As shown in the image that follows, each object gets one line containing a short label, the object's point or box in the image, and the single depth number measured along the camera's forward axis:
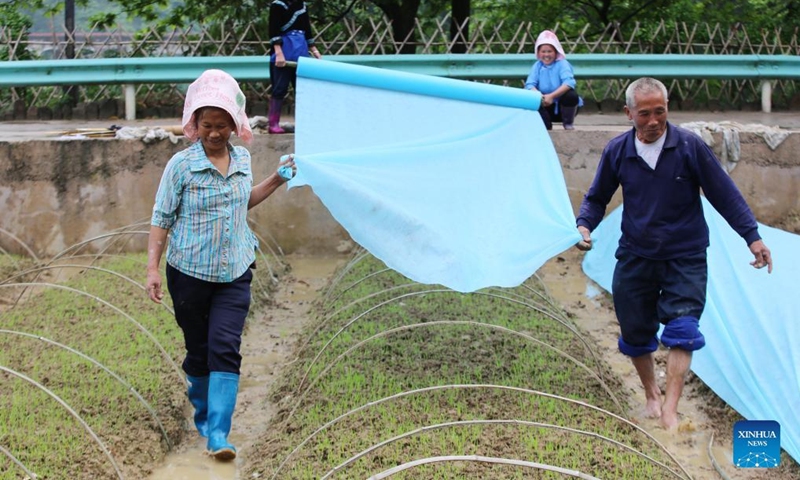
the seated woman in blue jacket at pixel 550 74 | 8.38
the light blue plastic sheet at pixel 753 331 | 5.10
